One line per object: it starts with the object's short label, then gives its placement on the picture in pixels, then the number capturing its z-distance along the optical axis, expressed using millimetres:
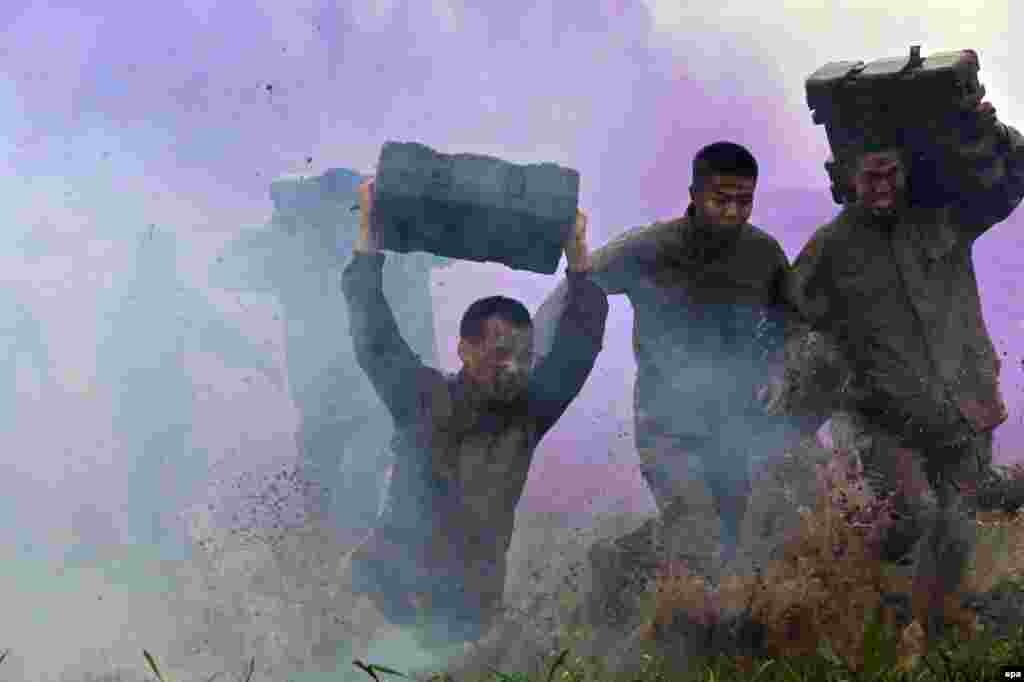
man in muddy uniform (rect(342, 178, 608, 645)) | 13625
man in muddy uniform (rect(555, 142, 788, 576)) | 14148
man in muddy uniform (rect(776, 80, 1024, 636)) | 14883
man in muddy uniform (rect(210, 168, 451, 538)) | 21219
